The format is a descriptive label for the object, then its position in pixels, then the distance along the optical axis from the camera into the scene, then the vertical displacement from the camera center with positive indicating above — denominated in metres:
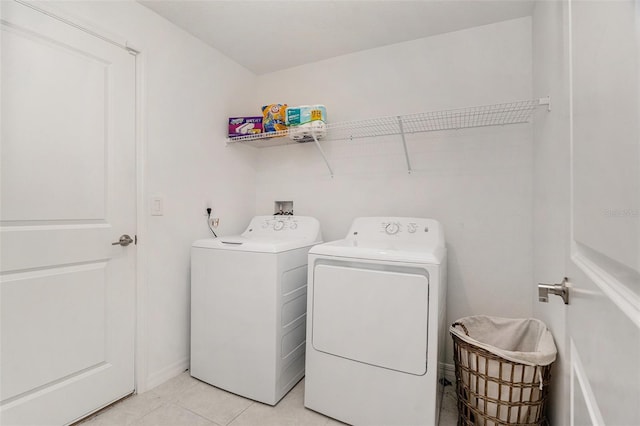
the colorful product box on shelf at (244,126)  2.41 +0.73
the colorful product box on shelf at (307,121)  2.17 +0.70
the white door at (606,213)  0.30 +0.00
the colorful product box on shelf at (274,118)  2.31 +0.77
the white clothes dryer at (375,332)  1.40 -0.62
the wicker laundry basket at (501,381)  1.26 -0.77
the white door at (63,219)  1.35 -0.03
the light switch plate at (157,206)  1.89 +0.05
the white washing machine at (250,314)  1.74 -0.65
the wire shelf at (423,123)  1.86 +0.65
